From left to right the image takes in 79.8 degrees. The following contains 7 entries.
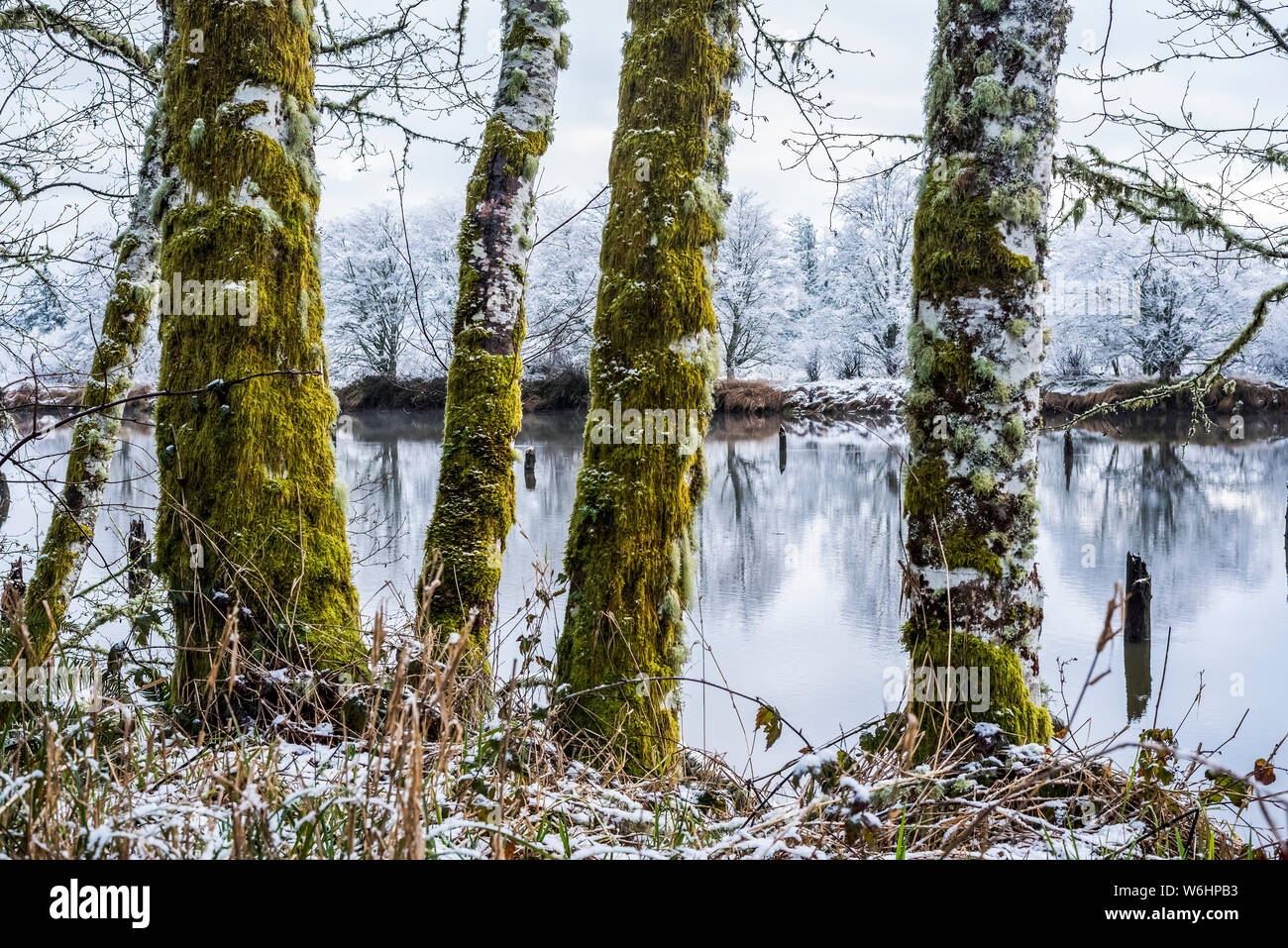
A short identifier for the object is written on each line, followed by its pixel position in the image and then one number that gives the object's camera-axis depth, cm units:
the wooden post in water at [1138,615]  866
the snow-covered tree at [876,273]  3198
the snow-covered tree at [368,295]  3456
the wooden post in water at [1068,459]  1891
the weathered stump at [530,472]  1764
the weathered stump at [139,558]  371
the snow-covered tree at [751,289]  3409
